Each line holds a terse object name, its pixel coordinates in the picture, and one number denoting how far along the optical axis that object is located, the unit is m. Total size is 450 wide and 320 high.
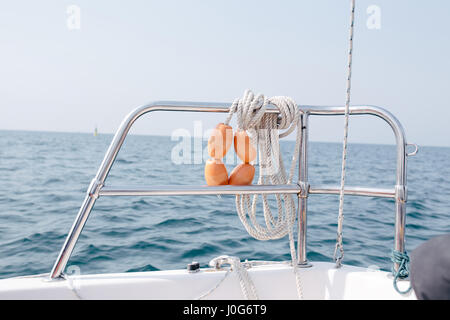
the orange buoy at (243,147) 1.44
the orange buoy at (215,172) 1.41
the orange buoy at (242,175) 1.45
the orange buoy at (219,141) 1.38
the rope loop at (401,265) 1.28
